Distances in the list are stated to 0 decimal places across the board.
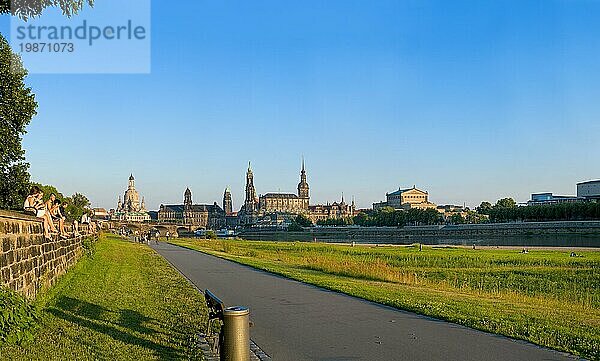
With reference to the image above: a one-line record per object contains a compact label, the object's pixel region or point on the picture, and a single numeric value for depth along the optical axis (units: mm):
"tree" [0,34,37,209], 24503
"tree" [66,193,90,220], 103012
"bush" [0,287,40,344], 9547
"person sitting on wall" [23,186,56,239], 16266
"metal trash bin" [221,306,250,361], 7945
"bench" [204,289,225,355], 8820
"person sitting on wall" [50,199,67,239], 19803
